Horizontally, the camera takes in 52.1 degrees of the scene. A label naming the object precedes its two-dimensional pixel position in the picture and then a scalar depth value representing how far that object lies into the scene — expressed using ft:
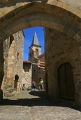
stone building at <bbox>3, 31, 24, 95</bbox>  19.41
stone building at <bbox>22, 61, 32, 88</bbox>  41.87
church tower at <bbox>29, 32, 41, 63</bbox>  83.62
